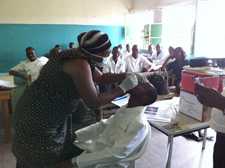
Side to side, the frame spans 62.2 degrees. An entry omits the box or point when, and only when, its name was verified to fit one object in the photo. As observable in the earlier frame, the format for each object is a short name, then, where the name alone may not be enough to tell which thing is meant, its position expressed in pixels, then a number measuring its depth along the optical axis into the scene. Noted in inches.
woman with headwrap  33.3
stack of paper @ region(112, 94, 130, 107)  55.4
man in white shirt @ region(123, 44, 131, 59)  153.4
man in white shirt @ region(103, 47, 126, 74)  134.1
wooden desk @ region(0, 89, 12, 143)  82.9
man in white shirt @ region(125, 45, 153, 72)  144.3
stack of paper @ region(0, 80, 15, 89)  84.9
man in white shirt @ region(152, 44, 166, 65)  160.6
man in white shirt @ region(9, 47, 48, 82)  110.6
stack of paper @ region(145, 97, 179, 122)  47.2
